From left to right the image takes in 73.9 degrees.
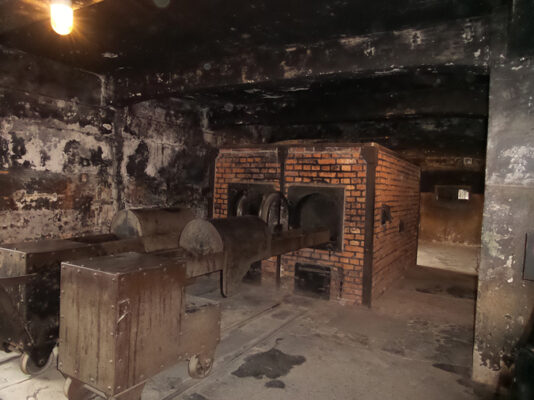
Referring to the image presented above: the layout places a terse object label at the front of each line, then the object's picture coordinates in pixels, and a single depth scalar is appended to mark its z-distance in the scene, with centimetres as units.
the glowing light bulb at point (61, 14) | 211
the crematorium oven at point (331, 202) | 461
